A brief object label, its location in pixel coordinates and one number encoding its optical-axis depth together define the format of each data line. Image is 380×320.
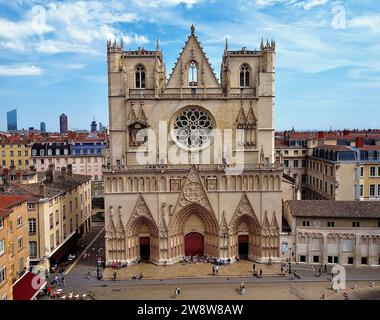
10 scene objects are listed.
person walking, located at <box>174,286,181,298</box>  38.09
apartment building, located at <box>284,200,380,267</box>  47.03
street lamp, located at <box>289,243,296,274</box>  48.84
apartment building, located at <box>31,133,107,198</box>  91.88
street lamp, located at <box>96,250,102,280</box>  44.91
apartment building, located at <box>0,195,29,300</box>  29.91
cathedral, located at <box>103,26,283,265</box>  48.62
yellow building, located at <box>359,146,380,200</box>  61.97
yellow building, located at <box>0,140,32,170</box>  95.31
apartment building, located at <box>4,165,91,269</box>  45.34
